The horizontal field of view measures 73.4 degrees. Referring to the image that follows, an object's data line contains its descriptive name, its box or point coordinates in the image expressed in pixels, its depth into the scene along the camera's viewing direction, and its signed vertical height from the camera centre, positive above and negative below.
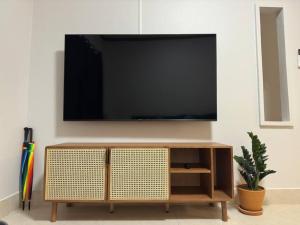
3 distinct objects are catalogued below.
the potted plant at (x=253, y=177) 1.72 -0.46
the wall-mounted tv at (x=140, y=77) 1.90 +0.45
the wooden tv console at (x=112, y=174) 1.58 -0.39
